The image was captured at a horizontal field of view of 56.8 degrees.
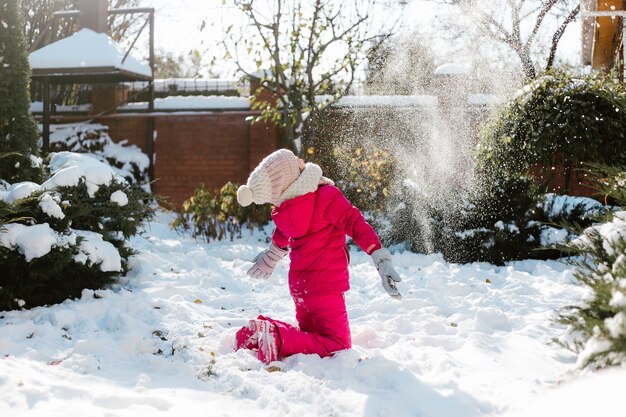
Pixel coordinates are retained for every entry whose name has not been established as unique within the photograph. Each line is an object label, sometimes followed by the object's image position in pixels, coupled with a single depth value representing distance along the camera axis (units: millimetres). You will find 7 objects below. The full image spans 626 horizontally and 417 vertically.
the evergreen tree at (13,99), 4520
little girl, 3137
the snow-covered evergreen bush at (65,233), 3912
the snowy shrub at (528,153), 6121
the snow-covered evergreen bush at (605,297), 1908
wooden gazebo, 10344
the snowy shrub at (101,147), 10922
